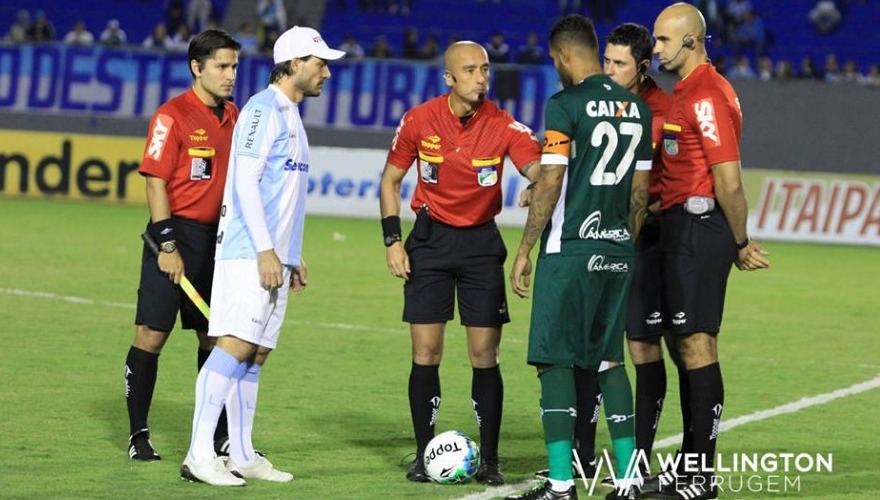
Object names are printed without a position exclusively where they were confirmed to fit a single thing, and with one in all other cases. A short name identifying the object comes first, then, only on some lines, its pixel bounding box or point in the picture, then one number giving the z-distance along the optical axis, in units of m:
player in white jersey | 15.02
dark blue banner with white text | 51.89
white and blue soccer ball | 15.55
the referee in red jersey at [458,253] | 16.22
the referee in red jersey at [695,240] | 15.25
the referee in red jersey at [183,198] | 16.52
